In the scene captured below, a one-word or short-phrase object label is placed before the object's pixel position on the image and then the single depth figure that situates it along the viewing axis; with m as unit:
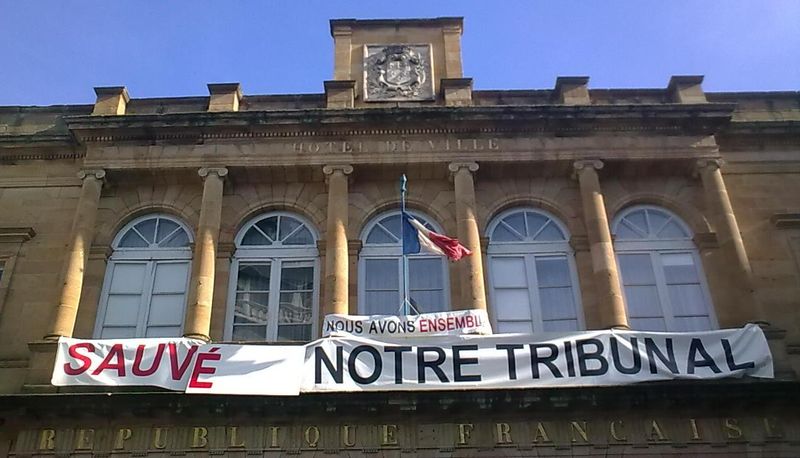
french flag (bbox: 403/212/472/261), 14.23
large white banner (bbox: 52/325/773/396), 13.07
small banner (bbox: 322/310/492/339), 13.79
